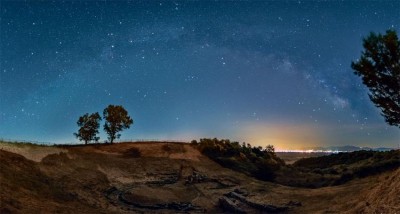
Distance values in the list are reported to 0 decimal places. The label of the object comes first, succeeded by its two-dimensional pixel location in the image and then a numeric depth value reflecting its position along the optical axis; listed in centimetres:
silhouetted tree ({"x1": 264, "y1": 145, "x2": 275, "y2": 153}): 6319
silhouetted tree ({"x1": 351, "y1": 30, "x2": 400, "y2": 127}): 3503
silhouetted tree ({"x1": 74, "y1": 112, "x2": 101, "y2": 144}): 6738
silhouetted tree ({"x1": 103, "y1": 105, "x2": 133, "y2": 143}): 6644
